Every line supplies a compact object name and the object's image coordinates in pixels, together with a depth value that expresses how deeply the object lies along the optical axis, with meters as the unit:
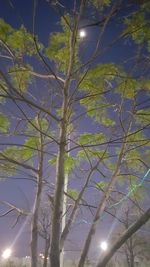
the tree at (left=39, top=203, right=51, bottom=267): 9.75
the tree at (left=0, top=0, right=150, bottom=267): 2.56
